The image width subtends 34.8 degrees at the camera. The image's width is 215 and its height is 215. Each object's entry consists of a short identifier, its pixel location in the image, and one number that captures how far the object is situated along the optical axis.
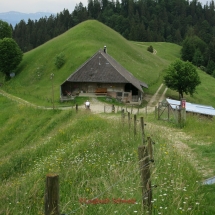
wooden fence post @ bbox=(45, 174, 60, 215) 4.16
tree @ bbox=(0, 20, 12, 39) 67.69
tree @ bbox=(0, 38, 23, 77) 56.50
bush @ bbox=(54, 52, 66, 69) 51.81
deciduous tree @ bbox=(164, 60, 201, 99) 41.22
